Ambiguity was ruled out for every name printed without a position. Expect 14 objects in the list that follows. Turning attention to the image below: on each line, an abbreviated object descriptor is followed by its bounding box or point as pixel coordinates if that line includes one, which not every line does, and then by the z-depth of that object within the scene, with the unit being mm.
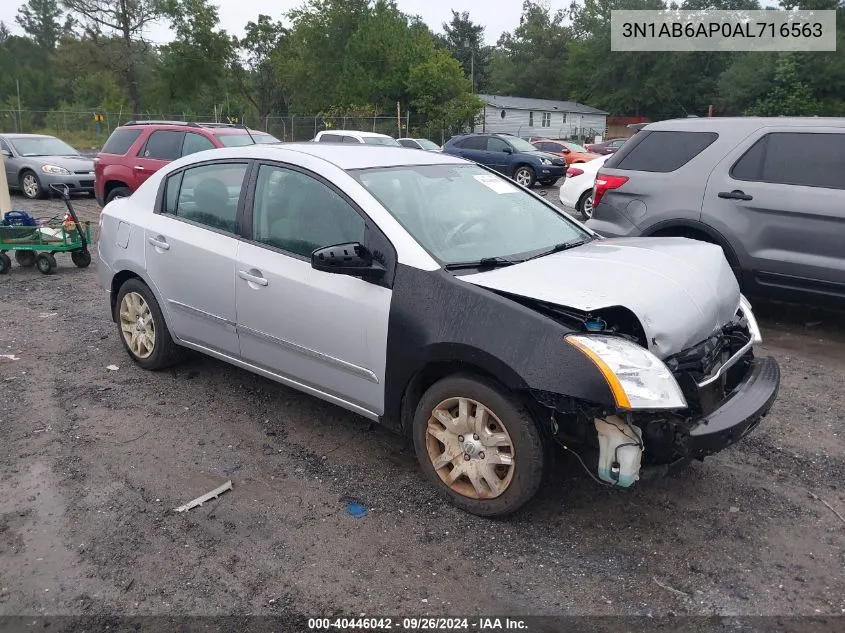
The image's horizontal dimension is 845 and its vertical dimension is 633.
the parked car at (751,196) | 5879
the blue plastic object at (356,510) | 3521
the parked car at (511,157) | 21203
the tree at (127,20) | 44188
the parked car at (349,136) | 18531
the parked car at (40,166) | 15586
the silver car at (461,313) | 3049
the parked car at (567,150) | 26309
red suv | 11391
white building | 53781
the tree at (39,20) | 77125
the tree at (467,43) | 84875
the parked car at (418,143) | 22761
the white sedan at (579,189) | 13258
